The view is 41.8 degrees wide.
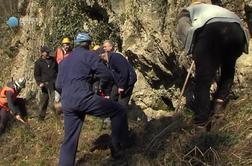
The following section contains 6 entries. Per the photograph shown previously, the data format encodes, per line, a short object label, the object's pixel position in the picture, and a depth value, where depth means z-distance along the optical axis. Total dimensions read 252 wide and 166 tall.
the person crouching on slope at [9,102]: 7.18
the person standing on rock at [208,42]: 4.11
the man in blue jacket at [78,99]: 4.38
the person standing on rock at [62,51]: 7.31
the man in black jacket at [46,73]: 7.71
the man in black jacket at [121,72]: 5.77
